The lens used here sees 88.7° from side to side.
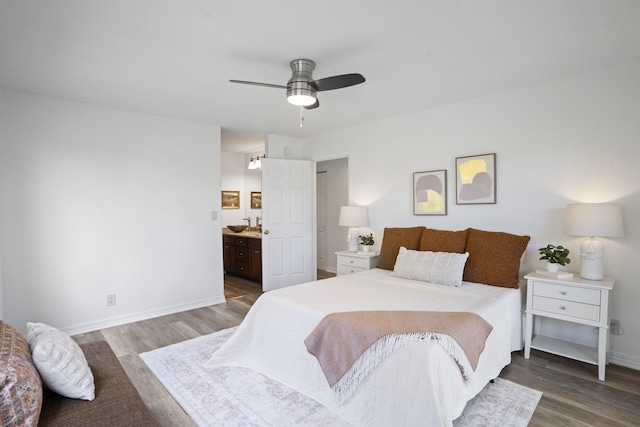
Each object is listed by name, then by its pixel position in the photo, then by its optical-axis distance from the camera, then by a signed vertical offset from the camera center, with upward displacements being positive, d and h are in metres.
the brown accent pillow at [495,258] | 2.88 -0.51
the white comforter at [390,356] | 1.69 -0.95
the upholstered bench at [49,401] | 1.13 -0.84
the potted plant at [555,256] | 2.76 -0.47
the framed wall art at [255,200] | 6.95 +0.04
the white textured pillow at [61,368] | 1.37 -0.71
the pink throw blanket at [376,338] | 1.83 -0.80
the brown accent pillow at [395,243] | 3.65 -0.46
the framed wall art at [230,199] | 6.53 +0.06
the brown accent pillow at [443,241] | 3.27 -0.40
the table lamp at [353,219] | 4.34 -0.23
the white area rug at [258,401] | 2.00 -1.34
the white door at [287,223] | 4.96 -0.34
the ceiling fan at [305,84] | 2.34 +0.86
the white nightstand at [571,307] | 2.43 -0.83
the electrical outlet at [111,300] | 3.65 -1.10
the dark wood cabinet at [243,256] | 5.50 -0.98
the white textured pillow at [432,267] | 2.93 -0.61
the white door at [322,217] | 6.68 -0.31
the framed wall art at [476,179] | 3.36 +0.24
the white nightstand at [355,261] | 4.04 -0.76
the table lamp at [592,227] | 2.46 -0.19
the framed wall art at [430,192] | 3.74 +0.11
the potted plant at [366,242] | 4.31 -0.53
